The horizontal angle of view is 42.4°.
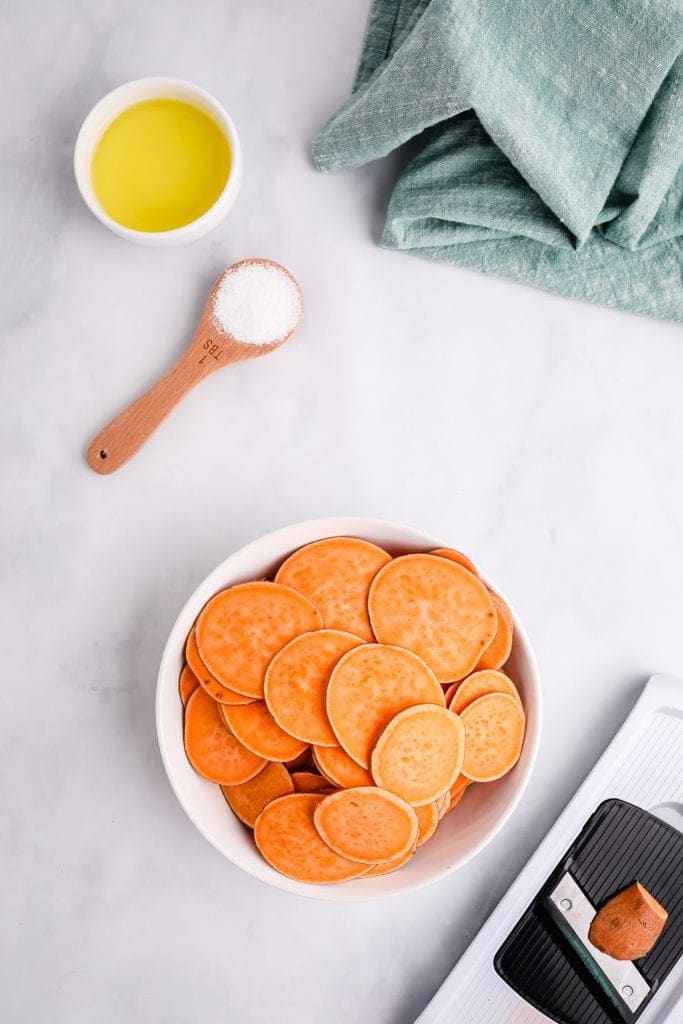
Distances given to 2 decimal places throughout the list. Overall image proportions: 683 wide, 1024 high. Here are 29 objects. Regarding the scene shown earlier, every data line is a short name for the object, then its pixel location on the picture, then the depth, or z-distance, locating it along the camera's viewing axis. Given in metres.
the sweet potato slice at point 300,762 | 0.70
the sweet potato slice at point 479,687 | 0.67
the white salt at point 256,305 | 0.79
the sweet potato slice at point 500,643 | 0.70
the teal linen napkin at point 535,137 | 0.74
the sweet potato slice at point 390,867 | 0.68
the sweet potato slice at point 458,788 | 0.70
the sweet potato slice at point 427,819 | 0.67
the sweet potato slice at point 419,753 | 0.64
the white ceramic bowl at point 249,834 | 0.68
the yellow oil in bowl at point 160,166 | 0.79
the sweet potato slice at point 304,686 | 0.65
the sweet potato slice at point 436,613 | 0.67
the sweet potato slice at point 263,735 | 0.67
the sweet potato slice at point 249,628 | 0.67
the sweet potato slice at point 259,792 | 0.69
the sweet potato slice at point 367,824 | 0.64
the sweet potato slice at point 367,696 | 0.65
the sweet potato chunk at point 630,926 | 0.76
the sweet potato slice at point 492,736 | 0.67
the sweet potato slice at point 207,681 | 0.68
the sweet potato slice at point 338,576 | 0.69
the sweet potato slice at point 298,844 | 0.67
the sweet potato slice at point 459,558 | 0.70
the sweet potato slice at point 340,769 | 0.66
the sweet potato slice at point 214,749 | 0.70
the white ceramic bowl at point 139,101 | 0.75
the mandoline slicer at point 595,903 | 0.78
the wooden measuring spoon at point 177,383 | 0.79
